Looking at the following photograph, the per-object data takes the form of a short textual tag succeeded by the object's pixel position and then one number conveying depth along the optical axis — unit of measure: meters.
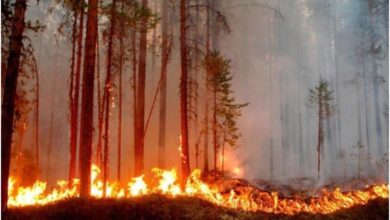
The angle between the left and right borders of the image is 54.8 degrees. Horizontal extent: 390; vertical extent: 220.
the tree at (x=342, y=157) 38.09
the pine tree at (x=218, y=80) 22.83
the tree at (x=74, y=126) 15.61
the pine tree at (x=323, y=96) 30.70
